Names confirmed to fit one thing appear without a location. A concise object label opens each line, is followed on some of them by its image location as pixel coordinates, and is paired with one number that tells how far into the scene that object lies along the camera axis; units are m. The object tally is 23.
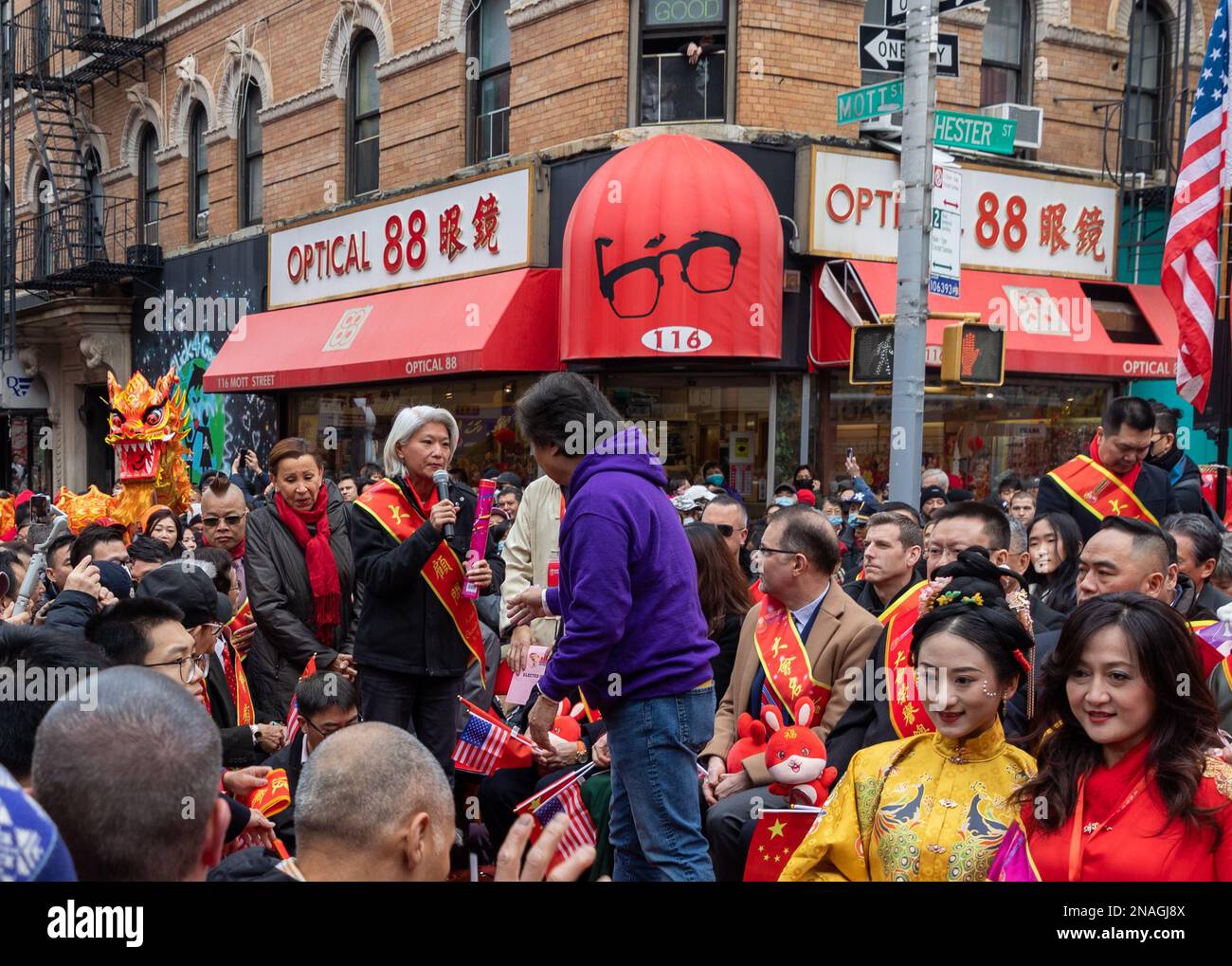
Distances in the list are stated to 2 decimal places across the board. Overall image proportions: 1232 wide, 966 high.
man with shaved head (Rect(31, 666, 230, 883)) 2.02
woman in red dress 2.94
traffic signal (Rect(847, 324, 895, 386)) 8.38
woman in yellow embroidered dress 3.33
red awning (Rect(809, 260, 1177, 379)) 12.32
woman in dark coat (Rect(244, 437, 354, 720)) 5.74
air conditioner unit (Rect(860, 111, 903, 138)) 12.55
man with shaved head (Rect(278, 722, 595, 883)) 2.41
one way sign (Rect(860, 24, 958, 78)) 8.34
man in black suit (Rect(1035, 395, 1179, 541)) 6.54
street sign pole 8.04
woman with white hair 5.37
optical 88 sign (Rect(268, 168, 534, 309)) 13.61
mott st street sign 8.28
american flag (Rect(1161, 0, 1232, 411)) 7.38
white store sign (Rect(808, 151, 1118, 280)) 12.45
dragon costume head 10.20
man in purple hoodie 3.96
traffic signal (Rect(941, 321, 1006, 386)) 8.18
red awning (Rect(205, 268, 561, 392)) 13.04
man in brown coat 4.63
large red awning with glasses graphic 11.66
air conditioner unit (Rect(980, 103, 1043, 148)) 12.77
